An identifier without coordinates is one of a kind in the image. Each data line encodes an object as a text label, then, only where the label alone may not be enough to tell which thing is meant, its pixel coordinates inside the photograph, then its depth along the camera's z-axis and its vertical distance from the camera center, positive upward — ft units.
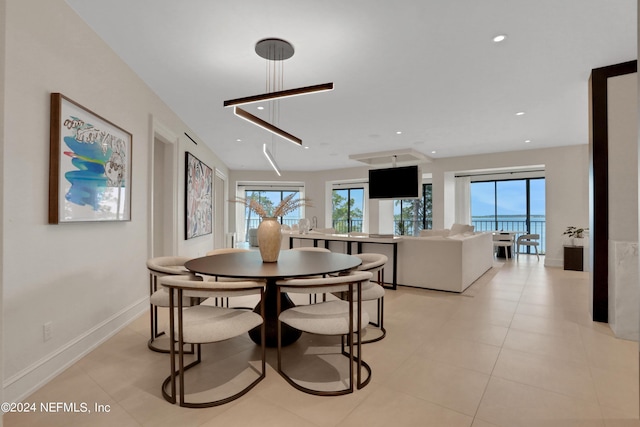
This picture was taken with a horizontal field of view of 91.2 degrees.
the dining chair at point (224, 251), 11.23 -1.30
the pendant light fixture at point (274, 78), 8.59 +5.04
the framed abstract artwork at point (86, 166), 7.16 +1.32
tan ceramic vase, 8.71 -0.69
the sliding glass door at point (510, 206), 29.48 +1.02
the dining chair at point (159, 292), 8.05 -2.04
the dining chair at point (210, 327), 5.99 -2.22
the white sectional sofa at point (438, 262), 14.60 -2.26
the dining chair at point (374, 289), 8.67 -2.10
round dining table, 6.96 -1.26
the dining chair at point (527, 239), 26.53 -2.03
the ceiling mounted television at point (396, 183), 21.01 +2.29
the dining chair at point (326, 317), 6.46 -2.20
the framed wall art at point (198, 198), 17.03 +1.12
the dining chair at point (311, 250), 11.59 -1.26
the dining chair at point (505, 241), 25.57 -2.10
